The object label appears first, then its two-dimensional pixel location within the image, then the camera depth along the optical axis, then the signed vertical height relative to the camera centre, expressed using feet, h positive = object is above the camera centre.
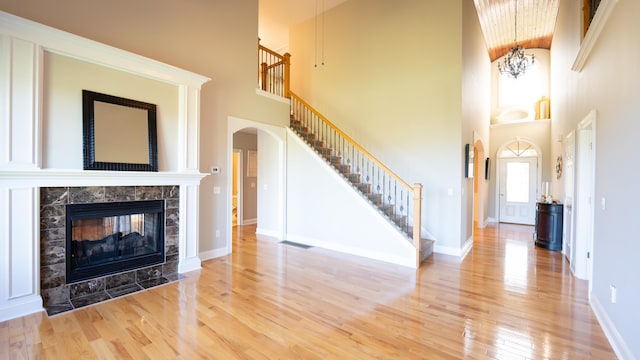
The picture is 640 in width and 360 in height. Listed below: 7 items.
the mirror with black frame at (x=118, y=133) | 10.76 +1.75
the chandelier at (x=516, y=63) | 21.67 +9.04
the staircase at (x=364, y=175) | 15.85 +0.28
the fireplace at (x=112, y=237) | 10.66 -2.45
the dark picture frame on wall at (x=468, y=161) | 17.83 +1.18
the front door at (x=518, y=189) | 28.81 -0.92
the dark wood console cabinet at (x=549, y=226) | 18.69 -3.05
